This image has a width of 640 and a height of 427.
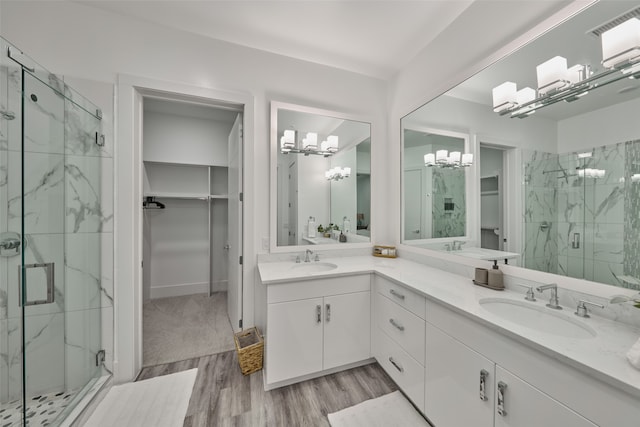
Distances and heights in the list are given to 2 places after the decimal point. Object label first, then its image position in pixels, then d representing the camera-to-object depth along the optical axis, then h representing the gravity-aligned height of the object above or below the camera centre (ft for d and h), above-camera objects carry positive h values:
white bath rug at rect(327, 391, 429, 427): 4.64 -4.29
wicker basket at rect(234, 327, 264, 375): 5.99 -3.79
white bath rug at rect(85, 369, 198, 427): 4.71 -4.31
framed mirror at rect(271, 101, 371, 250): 7.26 +1.29
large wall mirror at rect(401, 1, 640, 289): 3.34 +1.18
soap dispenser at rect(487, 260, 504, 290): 4.71 -1.36
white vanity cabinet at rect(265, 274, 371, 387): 5.40 -2.83
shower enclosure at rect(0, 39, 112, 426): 4.20 -0.63
